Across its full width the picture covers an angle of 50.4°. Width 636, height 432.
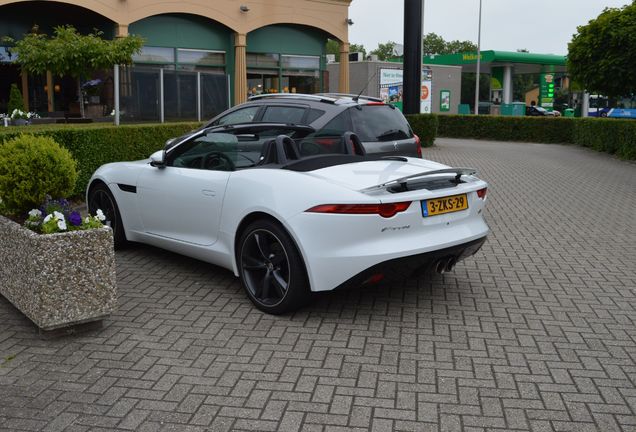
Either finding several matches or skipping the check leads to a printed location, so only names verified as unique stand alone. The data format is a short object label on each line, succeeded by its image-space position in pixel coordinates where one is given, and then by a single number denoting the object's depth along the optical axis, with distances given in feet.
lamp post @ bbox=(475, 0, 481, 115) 149.59
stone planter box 14.90
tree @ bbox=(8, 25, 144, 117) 45.16
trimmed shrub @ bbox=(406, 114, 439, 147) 67.87
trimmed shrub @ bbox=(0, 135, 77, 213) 17.60
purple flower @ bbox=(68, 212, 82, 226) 15.70
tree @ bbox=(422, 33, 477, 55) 423.64
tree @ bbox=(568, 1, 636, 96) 59.98
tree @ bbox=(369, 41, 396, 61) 452.14
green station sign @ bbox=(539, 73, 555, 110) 195.11
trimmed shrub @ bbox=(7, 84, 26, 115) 61.03
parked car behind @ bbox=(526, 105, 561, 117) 168.25
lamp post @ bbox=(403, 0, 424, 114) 63.72
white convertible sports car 15.62
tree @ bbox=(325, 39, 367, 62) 410.43
